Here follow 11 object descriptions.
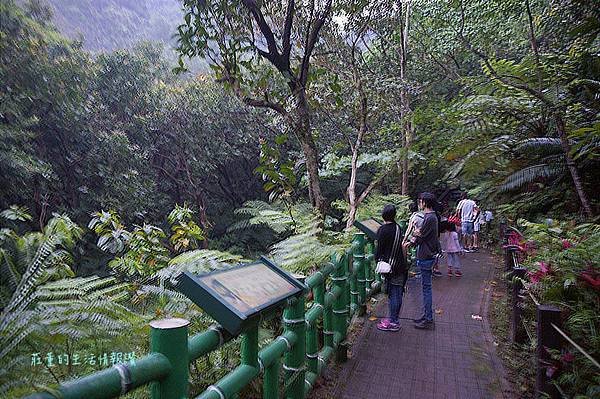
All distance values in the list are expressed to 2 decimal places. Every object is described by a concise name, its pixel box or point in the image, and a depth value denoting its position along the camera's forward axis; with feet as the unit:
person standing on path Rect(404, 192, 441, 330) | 14.21
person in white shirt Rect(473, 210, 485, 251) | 30.73
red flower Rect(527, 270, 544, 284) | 10.48
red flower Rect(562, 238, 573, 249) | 10.70
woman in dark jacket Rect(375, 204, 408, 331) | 13.71
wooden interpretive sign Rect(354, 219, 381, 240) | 15.38
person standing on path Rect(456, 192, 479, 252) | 28.63
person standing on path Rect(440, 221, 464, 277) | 20.89
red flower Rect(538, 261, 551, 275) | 10.23
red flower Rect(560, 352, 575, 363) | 7.79
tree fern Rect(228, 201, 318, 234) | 13.64
